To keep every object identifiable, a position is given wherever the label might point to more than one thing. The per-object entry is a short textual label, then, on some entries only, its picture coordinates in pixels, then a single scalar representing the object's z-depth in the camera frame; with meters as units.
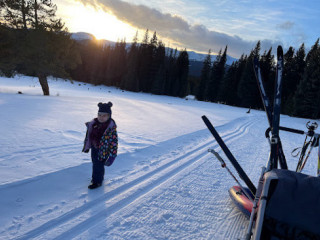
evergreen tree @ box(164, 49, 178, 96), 52.22
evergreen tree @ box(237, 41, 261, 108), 42.16
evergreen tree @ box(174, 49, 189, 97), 53.12
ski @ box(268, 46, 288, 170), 2.64
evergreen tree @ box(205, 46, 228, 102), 50.16
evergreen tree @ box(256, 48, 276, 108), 44.28
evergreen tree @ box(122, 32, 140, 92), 50.88
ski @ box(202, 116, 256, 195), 3.03
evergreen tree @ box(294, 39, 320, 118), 32.56
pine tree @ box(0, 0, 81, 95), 16.97
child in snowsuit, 3.45
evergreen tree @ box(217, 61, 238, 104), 47.34
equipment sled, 1.87
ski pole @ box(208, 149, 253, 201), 3.23
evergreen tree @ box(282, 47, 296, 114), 41.68
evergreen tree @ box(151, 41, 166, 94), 49.17
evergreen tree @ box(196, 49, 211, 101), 51.91
